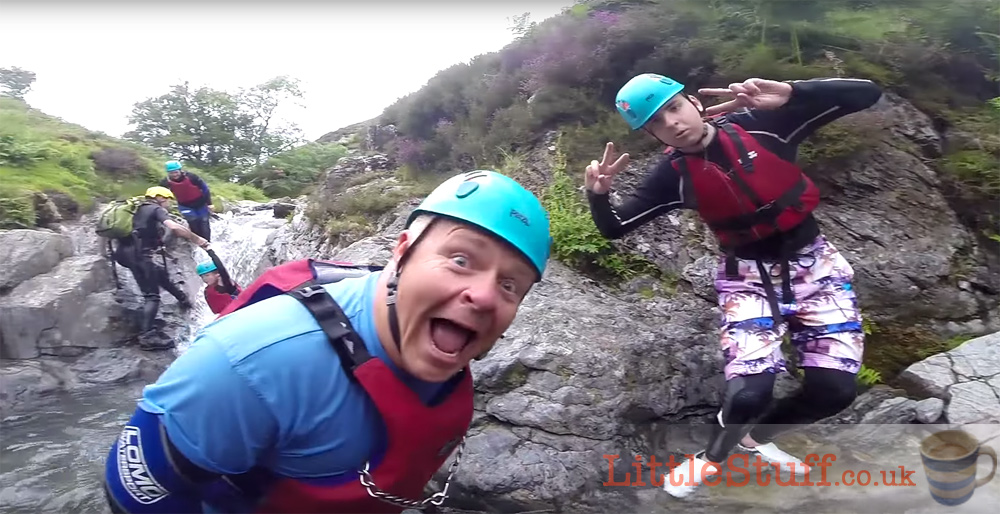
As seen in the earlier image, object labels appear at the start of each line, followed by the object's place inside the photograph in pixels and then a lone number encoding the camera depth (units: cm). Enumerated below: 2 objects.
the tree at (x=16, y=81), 2936
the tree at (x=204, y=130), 2889
